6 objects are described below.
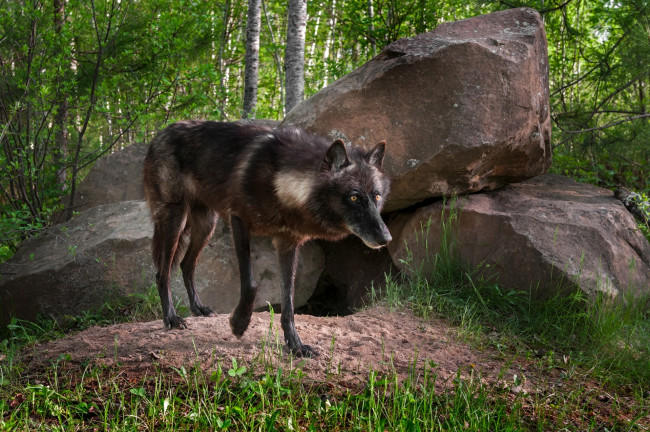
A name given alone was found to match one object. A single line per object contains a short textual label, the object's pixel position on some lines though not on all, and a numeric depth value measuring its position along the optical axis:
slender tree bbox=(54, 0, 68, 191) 7.44
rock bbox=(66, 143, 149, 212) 7.29
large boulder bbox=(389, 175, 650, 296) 5.23
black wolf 3.95
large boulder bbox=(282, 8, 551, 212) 5.67
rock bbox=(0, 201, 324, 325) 5.83
